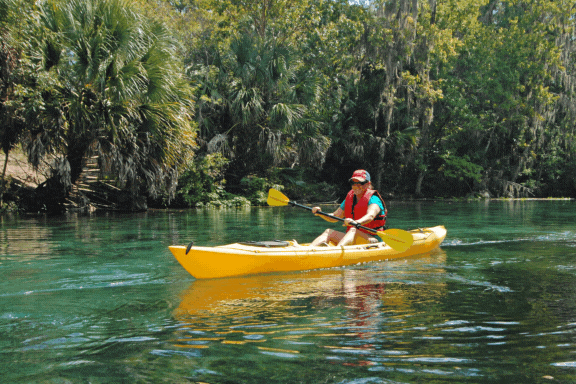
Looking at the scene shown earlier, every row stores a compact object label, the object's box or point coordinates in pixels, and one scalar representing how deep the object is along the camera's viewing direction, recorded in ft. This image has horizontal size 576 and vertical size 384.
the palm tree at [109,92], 43.83
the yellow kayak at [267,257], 20.98
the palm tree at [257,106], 66.59
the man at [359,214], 26.05
